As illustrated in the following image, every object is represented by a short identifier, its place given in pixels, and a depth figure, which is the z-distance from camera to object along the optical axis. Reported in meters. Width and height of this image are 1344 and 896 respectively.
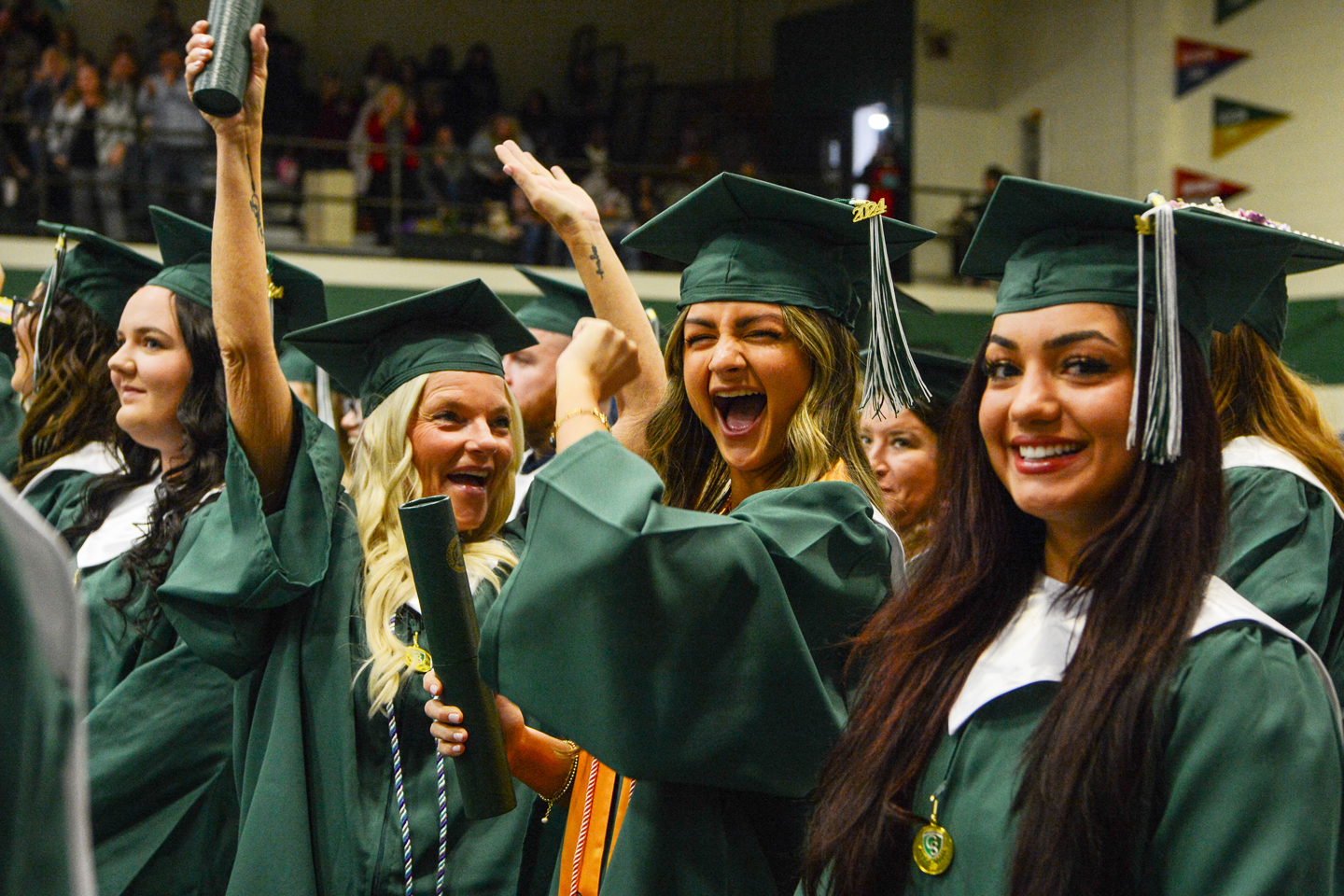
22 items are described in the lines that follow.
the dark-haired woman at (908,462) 3.69
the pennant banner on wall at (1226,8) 11.19
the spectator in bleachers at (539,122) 13.37
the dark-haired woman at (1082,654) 1.33
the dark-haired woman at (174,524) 2.42
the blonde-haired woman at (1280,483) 2.39
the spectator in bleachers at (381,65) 12.74
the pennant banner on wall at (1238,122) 11.02
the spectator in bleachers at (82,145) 10.41
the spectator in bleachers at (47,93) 10.71
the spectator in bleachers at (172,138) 10.63
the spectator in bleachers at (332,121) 12.19
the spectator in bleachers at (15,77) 10.62
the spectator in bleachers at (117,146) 10.48
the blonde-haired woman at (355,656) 2.30
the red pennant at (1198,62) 11.23
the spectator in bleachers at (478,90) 13.08
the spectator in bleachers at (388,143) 11.70
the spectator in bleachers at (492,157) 12.09
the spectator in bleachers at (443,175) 11.78
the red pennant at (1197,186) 11.30
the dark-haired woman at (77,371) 3.25
